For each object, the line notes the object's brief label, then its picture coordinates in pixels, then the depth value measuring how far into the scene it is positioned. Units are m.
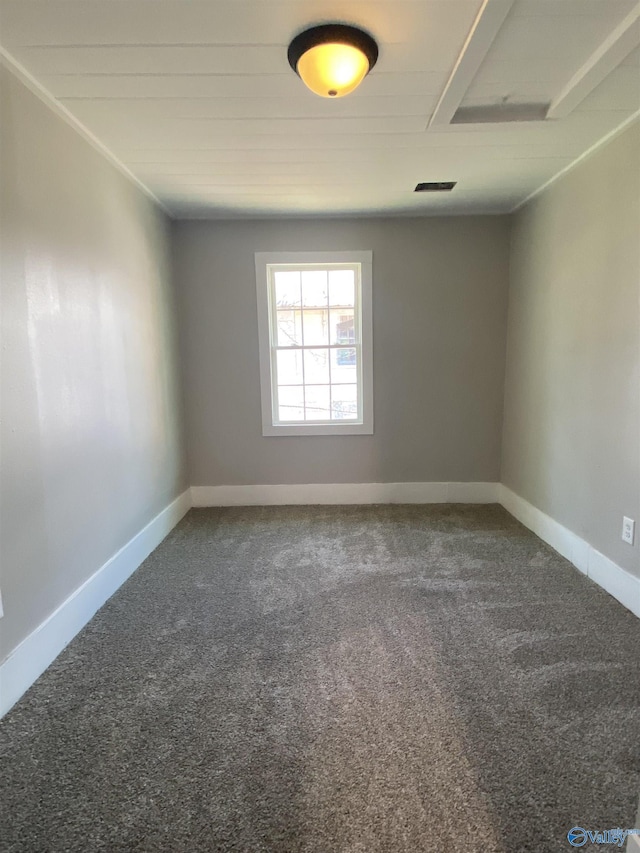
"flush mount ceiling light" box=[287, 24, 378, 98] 1.49
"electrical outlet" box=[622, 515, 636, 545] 2.15
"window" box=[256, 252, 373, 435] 3.64
